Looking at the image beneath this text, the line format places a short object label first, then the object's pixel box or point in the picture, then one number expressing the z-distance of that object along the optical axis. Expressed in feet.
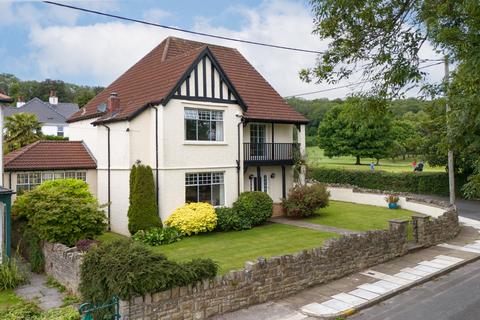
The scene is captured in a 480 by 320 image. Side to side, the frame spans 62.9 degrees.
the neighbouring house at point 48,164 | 60.75
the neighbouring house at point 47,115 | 177.06
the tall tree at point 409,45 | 24.10
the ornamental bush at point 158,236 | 53.88
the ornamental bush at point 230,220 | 60.39
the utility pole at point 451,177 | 70.59
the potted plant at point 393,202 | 83.92
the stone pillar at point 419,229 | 53.83
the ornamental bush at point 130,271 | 27.02
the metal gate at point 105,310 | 26.83
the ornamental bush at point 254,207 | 63.05
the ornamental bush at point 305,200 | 69.87
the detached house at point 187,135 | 59.47
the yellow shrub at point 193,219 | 56.80
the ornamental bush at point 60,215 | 43.19
